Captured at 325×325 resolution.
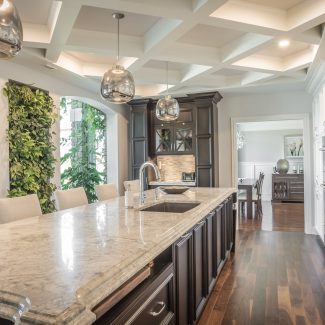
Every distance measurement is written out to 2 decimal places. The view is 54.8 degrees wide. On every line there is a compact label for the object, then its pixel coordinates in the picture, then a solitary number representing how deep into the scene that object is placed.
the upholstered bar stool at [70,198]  3.14
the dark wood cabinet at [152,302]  1.19
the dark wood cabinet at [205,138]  5.86
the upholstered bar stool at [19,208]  2.38
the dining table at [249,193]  7.41
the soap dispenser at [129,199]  2.67
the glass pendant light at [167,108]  3.98
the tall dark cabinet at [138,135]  6.34
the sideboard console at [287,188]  10.05
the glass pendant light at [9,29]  1.49
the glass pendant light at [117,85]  2.70
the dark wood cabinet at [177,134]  6.14
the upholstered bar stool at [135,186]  4.21
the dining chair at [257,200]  7.57
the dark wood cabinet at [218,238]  3.22
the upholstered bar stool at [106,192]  3.79
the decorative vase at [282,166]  10.30
